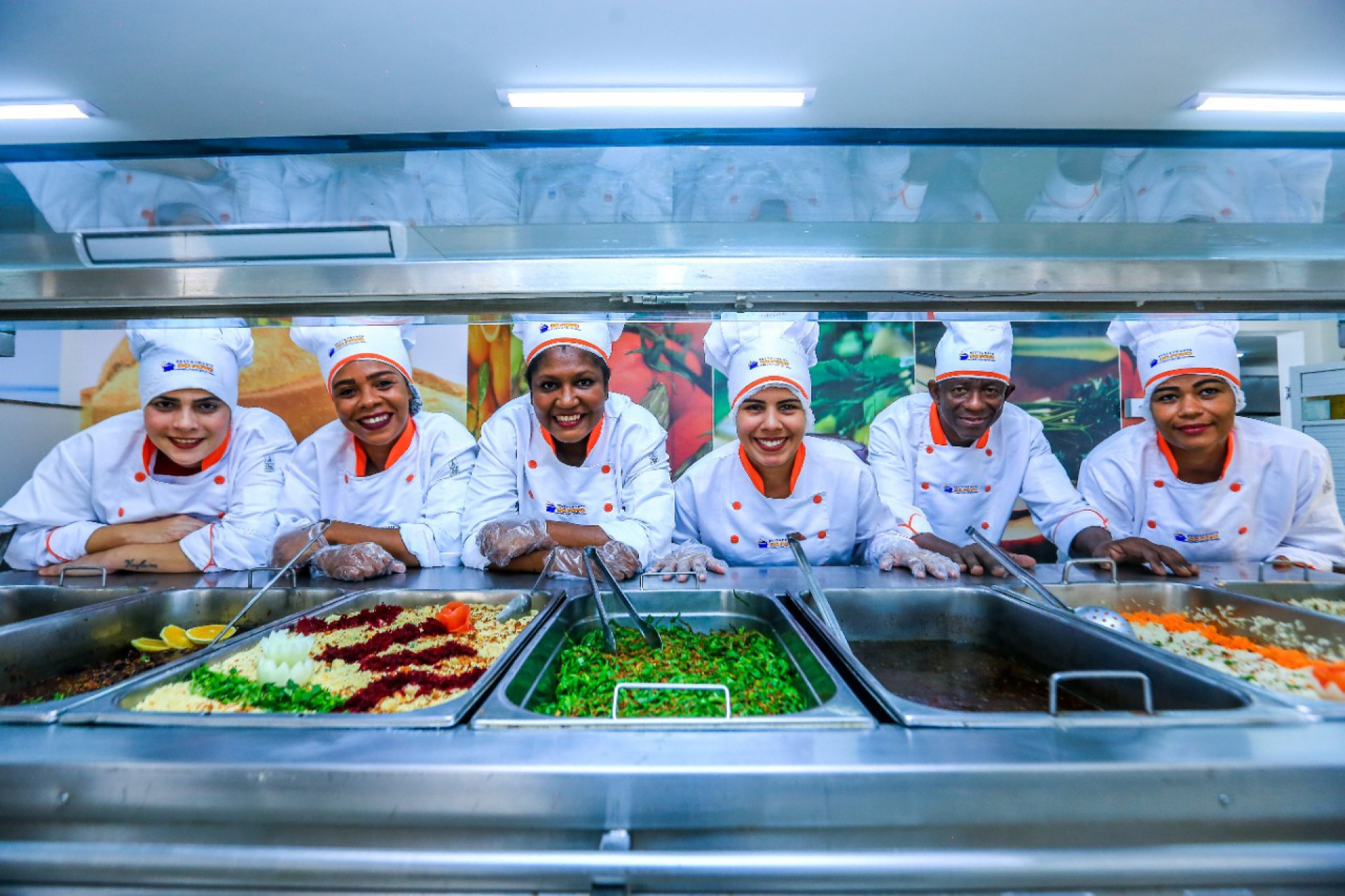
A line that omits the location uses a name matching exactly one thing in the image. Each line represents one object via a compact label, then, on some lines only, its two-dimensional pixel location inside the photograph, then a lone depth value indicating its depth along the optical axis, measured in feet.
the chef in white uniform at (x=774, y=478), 8.48
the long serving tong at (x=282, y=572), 4.88
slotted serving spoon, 4.91
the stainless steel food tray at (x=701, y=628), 3.19
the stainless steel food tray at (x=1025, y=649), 3.17
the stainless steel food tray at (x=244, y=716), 3.17
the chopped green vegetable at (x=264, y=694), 3.89
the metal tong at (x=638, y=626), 4.91
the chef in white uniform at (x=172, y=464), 8.14
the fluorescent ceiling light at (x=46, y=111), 5.94
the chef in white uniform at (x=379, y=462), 7.91
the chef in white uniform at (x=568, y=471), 7.16
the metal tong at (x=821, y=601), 4.67
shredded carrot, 3.88
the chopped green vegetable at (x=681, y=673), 3.89
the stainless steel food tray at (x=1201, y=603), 4.96
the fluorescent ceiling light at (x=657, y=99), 6.28
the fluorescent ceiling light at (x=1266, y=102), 6.13
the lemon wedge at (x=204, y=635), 5.21
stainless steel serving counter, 2.61
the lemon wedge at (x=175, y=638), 5.19
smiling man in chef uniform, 9.68
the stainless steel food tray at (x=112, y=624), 4.88
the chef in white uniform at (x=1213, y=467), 8.22
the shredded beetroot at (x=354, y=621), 5.19
